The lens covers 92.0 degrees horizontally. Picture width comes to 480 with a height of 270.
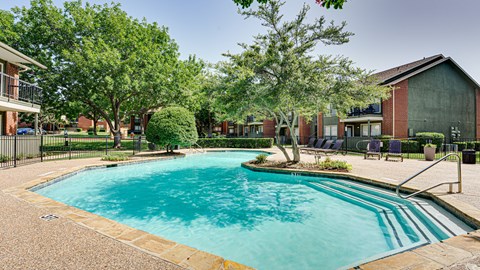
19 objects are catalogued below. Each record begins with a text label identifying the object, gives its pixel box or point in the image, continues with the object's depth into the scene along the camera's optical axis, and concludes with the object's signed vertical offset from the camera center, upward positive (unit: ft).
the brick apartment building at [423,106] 73.20 +9.89
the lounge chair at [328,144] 60.70 -2.35
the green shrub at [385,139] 64.13 -1.08
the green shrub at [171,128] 56.54 +1.73
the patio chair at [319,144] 65.26 -2.50
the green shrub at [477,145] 66.93 -2.79
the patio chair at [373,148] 47.62 -2.93
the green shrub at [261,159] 42.69 -4.45
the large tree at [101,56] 60.85 +21.63
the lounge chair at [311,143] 70.33 -2.40
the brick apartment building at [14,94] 43.10 +8.41
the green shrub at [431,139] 60.63 -0.99
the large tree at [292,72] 30.09 +8.66
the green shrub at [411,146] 61.11 -2.83
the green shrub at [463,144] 64.53 -2.41
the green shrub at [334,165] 33.22 -4.44
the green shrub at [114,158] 44.19 -4.45
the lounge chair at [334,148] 50.85 -3.17
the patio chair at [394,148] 45.28 -2.56
